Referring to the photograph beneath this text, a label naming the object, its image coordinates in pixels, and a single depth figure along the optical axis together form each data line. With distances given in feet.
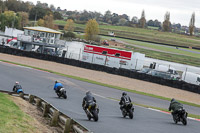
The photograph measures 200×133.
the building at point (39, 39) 190.39
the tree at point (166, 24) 627.05
